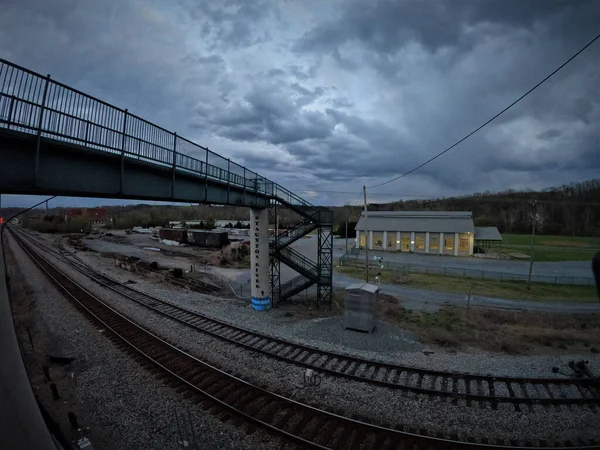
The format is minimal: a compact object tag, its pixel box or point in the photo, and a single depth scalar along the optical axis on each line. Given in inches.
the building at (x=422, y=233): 1938.6
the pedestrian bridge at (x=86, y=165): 286.2
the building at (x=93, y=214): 5423.2
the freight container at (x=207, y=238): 2185.0
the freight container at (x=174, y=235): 2502.5
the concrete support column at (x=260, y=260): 812.6
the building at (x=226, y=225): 4052.7
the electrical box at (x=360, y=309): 625.9
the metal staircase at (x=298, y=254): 868.6
